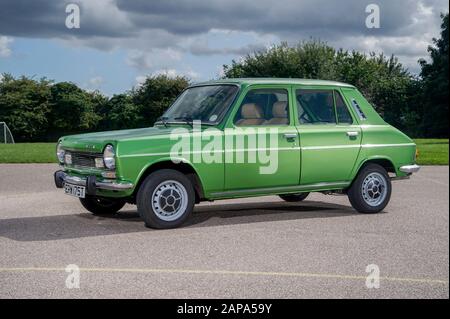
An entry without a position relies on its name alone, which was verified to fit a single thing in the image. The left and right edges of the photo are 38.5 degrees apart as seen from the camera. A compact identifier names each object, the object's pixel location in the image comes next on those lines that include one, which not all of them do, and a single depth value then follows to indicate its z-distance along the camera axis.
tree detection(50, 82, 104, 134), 58.28
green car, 7.74
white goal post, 38.50
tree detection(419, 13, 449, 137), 46.97
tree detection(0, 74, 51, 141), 56.44
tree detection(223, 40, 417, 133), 58.38
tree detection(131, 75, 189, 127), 55.59
